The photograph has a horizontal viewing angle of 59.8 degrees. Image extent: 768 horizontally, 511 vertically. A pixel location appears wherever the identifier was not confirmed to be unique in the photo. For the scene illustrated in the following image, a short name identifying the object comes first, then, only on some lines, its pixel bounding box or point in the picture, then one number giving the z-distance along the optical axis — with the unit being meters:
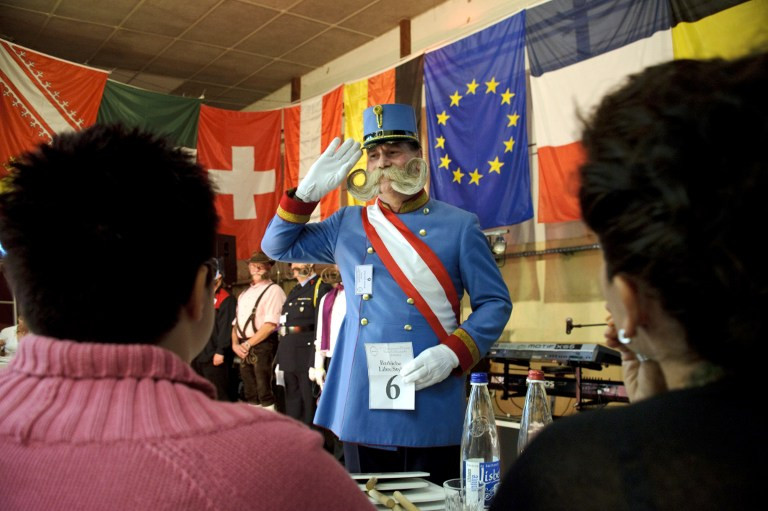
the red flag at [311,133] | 7.08
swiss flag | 7.79
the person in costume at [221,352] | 6.84
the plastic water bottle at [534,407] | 1.39
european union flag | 5.42
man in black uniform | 5.78
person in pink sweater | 0.66
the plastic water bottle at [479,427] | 1.41
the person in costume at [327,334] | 5.18
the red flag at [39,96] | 6.33
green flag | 7.12
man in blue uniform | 1.95
